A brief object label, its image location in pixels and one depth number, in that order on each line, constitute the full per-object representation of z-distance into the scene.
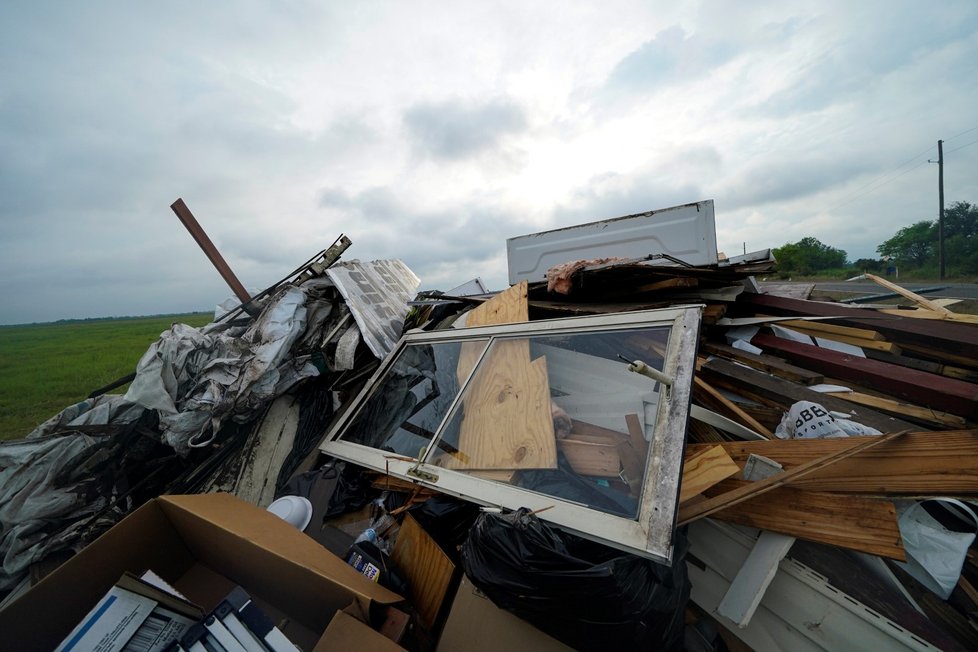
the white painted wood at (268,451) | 2.36
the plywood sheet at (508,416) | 1.60
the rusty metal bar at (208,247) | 3.08
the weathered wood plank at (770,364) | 2.11
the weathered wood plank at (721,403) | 1.81
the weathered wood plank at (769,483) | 1.25
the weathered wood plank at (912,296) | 3.04
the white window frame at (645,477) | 1.11
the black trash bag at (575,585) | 1.03
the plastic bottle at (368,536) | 1.65
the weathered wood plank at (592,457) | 1.44
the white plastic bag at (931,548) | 1.25
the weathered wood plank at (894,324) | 2.19
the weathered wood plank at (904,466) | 1.22
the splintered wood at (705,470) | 1.35
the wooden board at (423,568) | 1.50
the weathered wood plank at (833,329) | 2.50
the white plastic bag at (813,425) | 1.61
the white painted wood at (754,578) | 1.20
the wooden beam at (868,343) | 2.41
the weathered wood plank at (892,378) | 1.75
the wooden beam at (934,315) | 2.54
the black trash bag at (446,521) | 1.70
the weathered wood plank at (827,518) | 1.19
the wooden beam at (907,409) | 1.75
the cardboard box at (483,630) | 1.26
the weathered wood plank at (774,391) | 1.73
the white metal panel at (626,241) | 2.85
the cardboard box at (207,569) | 1.18
